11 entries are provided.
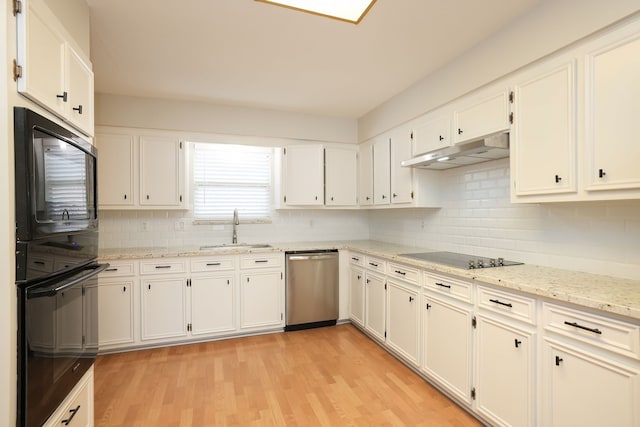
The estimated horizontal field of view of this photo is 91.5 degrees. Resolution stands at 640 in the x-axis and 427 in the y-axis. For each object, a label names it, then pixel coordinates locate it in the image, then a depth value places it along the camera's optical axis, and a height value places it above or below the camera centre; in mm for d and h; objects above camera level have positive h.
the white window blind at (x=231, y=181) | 3936 +421
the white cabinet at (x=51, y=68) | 1192 +672
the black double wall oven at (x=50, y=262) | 1151 -206
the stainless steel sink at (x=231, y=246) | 3572 -405
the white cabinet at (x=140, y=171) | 3342 +478
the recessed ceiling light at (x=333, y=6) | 1702 +1157
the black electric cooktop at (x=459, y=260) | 2217 -395
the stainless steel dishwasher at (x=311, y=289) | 3652 -908
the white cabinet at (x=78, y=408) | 1412 -979
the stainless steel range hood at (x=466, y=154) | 2182 +456
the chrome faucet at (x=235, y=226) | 3950 -162
